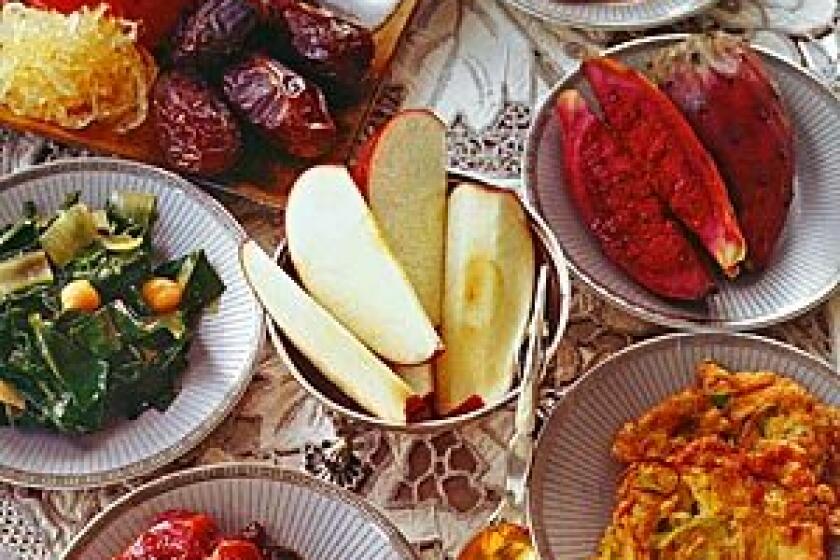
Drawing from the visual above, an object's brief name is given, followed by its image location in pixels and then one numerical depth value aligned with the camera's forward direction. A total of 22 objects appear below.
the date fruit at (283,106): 0.74
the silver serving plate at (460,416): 0.64
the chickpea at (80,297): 0.69
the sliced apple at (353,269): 0.65
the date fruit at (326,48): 0.76
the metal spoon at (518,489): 0.62
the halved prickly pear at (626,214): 0.72
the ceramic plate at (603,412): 0.66
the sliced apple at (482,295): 0.65
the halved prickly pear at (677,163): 0.71
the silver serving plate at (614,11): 0.80
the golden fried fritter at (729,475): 0.64
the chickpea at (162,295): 0.70
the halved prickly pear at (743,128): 0.72
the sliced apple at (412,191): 0.67
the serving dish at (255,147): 0.74
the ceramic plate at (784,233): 0.71
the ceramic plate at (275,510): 0.65
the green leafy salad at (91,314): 0.68
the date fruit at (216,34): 0.75
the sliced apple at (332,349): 0.64
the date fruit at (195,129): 0.74
